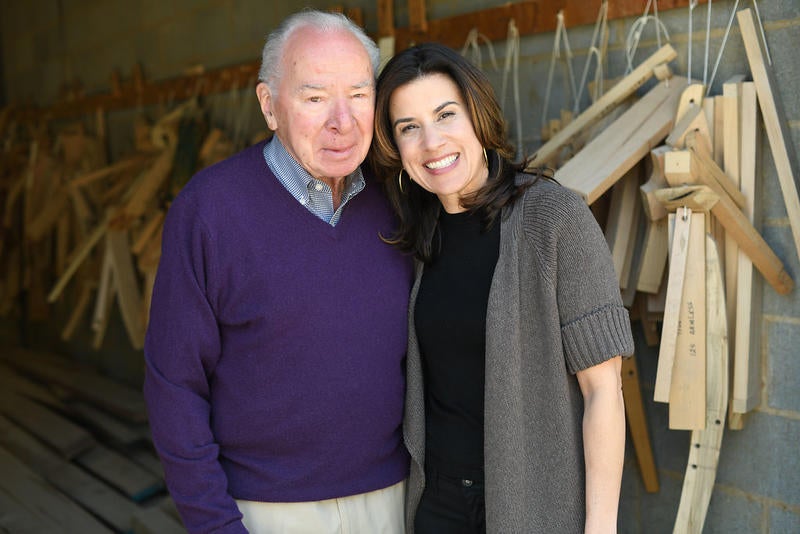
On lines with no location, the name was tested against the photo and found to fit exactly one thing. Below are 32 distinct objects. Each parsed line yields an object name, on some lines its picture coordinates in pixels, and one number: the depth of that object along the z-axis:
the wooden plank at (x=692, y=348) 1.91
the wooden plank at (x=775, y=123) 1.87
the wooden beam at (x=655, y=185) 1.91
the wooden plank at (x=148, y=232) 3.85
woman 1.48
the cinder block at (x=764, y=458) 1.99
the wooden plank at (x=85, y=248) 3.89
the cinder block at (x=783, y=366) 1.96
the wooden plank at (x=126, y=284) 4.19
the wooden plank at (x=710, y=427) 1.92
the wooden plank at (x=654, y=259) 2.04
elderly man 1.62
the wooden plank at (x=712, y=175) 1.84
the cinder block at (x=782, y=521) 2.00
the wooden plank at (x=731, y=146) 1.92
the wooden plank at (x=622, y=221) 2.11
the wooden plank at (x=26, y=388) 4.84
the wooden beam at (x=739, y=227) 1.82
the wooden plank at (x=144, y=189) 3.96
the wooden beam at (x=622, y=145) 1.92
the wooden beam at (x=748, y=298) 1.91
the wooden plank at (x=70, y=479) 3.50
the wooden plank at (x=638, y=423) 2.17
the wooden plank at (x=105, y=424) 4.21
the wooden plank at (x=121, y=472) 3.64
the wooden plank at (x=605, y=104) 2.08
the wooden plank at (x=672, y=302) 1.89
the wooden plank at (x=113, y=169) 4.15
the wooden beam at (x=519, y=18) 2.23
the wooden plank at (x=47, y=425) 4.10
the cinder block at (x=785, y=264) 1.94
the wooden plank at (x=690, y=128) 1.88
